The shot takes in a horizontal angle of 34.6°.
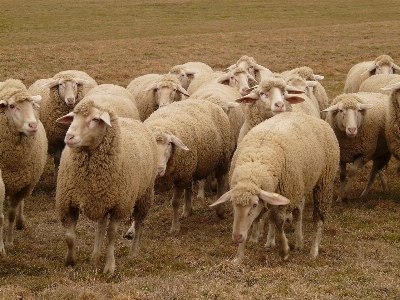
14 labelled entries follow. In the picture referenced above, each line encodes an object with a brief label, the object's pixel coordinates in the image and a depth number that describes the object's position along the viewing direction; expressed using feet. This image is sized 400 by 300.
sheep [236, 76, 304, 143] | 32.76
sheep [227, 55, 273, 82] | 47.47
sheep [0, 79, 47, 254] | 28.48
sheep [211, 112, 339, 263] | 24.13
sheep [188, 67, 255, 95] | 44.29
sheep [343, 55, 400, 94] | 52.06
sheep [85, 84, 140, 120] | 36.78
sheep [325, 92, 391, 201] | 36.37
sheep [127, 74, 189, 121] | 41.42
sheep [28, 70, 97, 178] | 40.06
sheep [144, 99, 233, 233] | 31.48
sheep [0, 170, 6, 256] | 26.72
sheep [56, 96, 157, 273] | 24.26
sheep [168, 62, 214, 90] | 50.42
